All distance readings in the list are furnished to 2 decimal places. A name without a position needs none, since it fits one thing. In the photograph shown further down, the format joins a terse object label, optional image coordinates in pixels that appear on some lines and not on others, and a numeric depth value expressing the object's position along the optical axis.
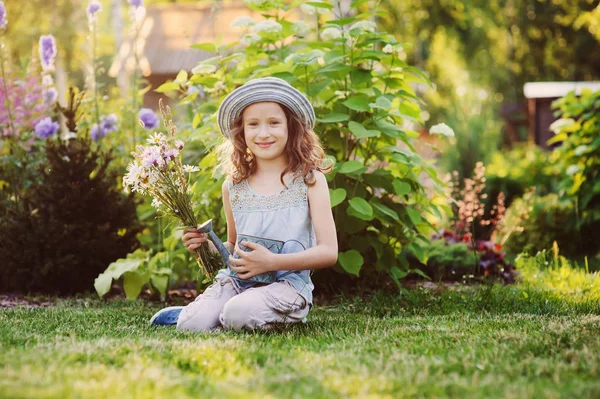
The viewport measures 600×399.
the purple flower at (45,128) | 5.46
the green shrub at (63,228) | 4.87
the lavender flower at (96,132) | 5.64
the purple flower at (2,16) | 5.15
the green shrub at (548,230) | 6.69
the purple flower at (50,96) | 5.85
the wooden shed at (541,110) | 13.74
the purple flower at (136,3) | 5.41
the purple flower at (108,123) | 5.64
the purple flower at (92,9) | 5.41
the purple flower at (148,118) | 5.65
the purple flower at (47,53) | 5.52
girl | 3.41
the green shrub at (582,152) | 6.47
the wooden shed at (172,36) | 17.69
